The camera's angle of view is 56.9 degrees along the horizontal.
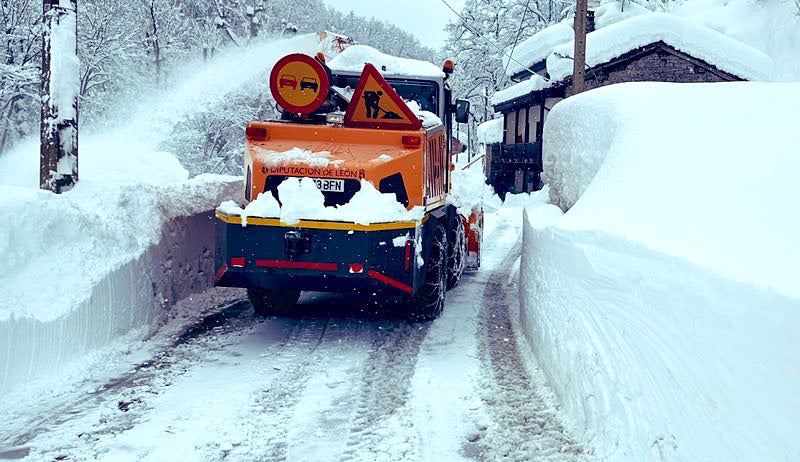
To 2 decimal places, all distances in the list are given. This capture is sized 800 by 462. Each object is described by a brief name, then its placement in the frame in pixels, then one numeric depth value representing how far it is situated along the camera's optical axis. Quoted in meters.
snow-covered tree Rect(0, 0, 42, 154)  22.89
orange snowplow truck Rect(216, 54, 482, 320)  6.48
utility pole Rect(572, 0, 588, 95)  16.36
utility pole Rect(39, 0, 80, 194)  7.65
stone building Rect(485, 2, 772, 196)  27.72
